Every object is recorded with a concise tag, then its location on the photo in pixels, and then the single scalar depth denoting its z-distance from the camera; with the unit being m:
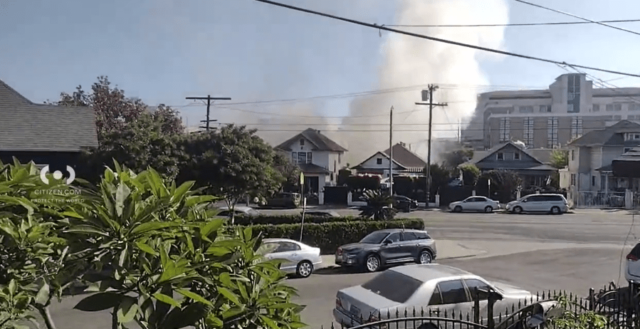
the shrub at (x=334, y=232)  22.77
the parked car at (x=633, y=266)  14.27
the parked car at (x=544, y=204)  45.34
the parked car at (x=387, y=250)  19.16
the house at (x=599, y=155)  54.84
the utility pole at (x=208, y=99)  44.43
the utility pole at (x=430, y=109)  50.06
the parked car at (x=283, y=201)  51.03
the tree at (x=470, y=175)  55.84
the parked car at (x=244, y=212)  28.94
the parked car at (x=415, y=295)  10.04
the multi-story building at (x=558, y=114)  124.62
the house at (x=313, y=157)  62.53
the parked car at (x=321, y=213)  28.77
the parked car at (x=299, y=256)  17.95
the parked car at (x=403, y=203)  47.85
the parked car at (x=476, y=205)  47.91
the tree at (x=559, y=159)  74.31
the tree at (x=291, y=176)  51.91
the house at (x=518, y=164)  63.91
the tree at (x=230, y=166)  25.19
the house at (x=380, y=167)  67.94
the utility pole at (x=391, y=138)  48.03
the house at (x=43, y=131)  22.62
